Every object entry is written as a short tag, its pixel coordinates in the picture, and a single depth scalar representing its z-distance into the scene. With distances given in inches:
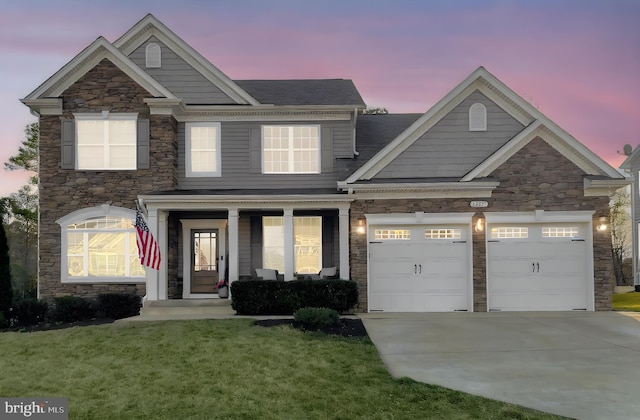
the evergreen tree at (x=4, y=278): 570.6
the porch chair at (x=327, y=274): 624.4
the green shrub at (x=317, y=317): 466.9
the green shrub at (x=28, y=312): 550.3
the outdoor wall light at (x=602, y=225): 580.1
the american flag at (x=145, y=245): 548.1
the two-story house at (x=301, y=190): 584.4
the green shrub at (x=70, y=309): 548.4
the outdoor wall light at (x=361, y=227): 589.0
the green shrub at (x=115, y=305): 561.3
